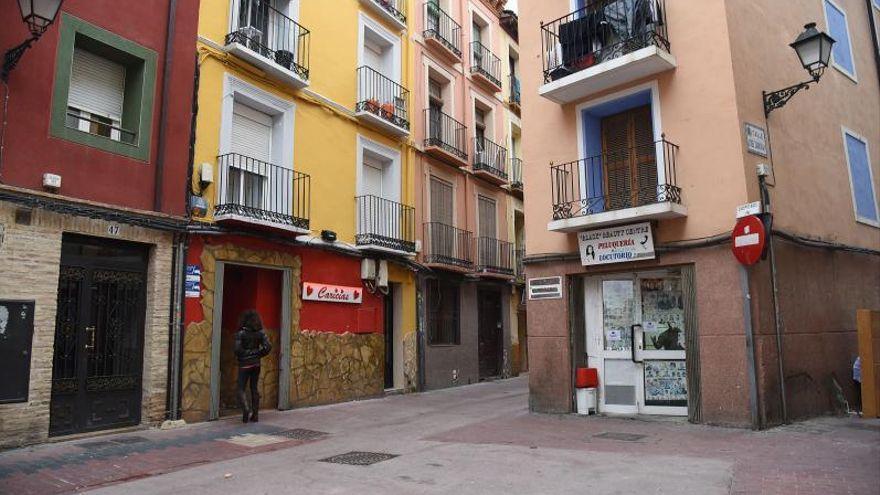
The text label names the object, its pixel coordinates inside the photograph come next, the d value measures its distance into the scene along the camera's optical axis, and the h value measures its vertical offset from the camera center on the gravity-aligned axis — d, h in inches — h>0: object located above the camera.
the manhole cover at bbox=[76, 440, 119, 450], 315.2 -53.5
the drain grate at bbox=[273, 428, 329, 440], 358.0 -56.1
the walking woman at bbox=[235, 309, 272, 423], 396.8 -8.4
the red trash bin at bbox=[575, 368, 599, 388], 408.5 -28.2
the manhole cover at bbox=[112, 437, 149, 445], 331.0 -53.6
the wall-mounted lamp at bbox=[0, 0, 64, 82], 287.4 +150.3
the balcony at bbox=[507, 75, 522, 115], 821.2 +316.1
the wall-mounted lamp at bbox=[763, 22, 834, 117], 353.1 +160.7
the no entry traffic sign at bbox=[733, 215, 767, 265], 327.9 +49.7
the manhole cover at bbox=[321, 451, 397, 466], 281.1 -55.7
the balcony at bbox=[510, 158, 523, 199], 797.2 +204.5
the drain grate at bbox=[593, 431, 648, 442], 323.9 -53.7
